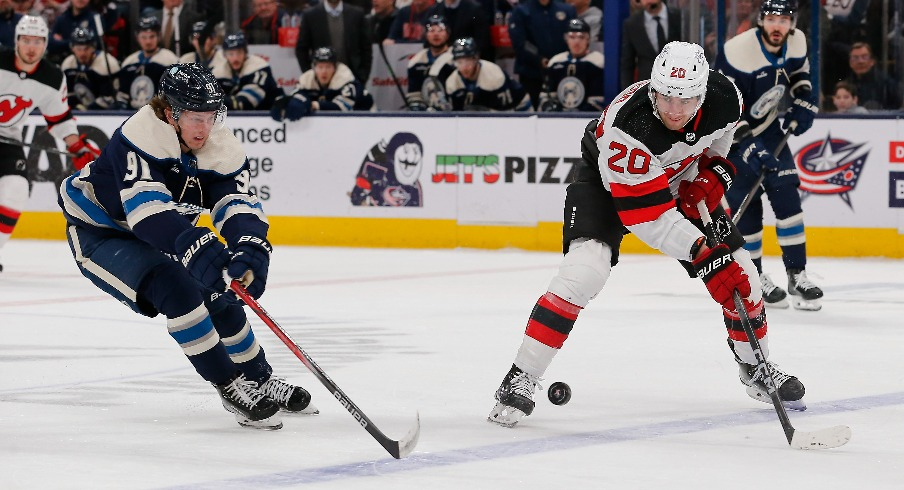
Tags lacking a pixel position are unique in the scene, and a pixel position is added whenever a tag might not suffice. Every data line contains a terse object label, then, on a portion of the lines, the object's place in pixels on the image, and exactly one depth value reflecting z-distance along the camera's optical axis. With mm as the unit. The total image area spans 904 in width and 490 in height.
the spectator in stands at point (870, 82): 17203
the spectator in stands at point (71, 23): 21625
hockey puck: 8133
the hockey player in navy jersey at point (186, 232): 7430
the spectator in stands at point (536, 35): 18656
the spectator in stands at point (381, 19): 20109
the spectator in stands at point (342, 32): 19687
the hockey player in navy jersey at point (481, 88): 18672
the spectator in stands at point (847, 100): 17250
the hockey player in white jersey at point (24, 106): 15484
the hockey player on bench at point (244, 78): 19375
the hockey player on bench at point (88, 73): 20937
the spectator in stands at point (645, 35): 17750
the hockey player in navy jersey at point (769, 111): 13383
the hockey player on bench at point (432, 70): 18906
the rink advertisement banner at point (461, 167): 16937
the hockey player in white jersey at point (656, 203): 7715
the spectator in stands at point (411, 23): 19875
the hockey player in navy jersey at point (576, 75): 18437
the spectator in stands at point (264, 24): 20750
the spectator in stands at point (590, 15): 19141
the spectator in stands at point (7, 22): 20625
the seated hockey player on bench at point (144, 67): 20687
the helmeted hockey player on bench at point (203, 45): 20375
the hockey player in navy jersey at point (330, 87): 18969
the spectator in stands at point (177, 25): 21062
